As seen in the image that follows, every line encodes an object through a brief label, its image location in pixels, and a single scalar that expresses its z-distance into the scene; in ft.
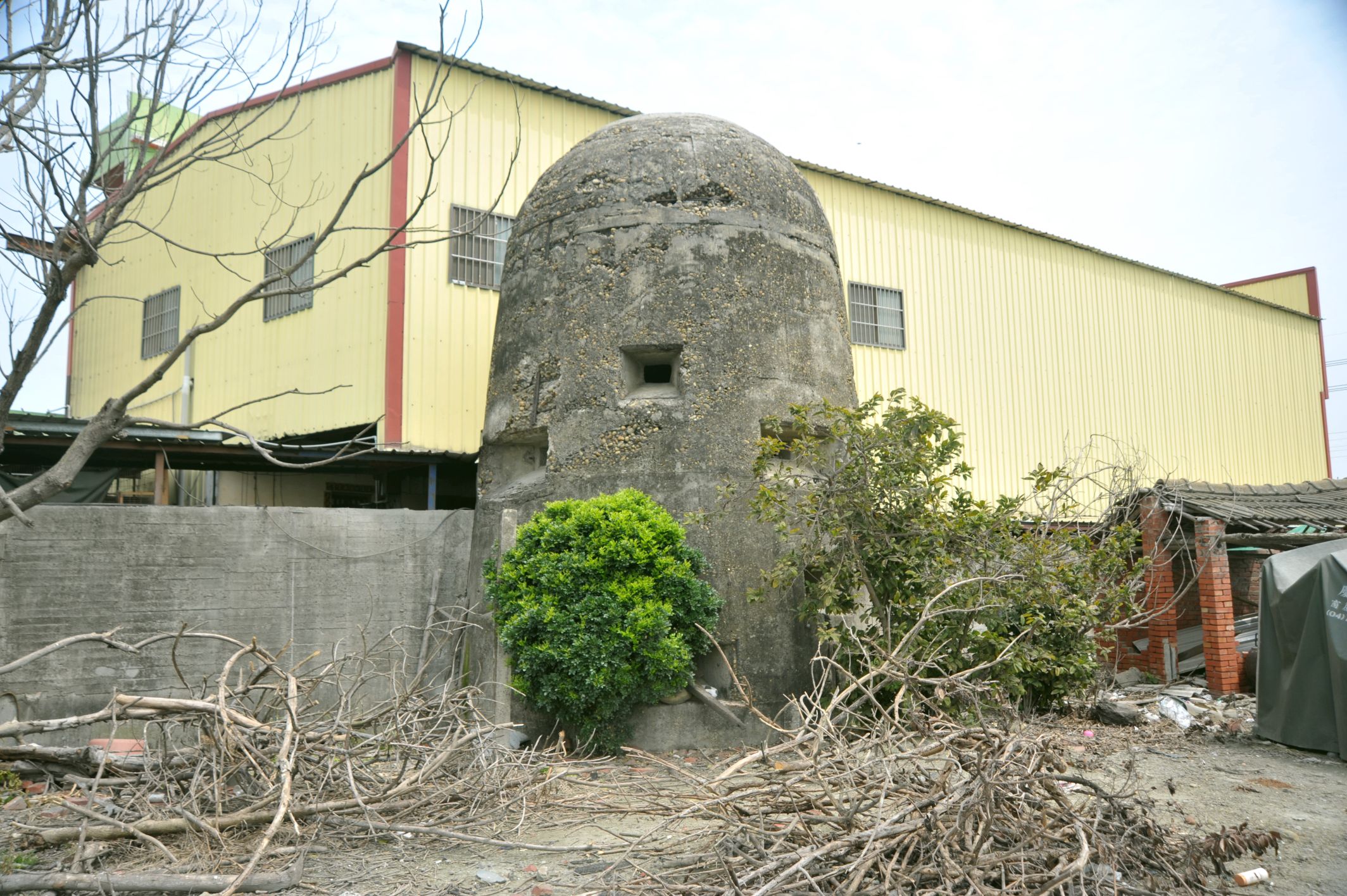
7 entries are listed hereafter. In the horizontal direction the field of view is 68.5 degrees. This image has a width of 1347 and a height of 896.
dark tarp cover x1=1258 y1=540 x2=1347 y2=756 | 27.86
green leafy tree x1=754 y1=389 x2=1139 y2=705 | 27.07
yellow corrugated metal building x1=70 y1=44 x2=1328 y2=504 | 36.04
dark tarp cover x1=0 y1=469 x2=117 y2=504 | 39.17
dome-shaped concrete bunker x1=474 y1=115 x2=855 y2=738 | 28.32
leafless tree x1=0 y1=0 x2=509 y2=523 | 17.93
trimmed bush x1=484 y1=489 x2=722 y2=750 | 25.20
